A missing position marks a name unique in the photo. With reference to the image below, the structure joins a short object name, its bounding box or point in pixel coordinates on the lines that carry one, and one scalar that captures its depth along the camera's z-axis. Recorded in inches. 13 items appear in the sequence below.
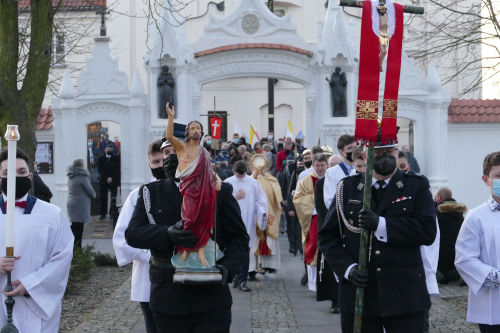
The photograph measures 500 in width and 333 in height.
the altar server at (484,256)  218.5
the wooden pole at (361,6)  205.7
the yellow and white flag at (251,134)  1231.9
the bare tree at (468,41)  501.4
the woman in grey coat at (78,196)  614.2
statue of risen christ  192.7
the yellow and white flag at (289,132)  1050.4
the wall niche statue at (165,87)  879.7
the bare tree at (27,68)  428.5
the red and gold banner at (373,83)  209.3
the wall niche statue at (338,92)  887.1
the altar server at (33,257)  219.1
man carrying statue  193.5
